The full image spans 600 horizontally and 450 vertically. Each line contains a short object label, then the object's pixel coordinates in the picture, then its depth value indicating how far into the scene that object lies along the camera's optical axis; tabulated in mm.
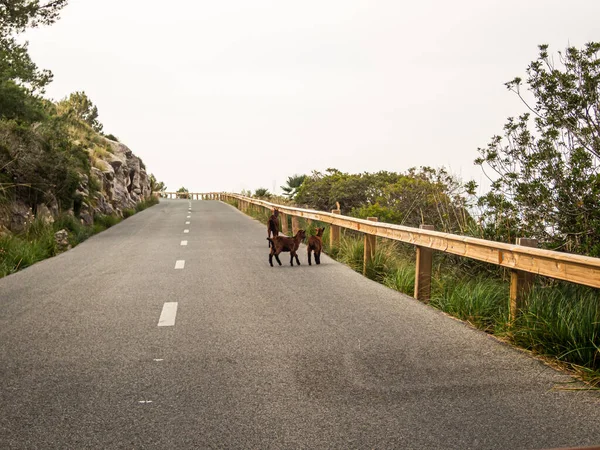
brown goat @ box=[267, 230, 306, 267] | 12695
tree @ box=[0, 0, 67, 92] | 21656
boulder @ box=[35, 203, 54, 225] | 19134
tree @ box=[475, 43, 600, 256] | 9758
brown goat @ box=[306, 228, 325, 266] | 13336
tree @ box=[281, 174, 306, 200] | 40312
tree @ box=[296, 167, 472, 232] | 13641
